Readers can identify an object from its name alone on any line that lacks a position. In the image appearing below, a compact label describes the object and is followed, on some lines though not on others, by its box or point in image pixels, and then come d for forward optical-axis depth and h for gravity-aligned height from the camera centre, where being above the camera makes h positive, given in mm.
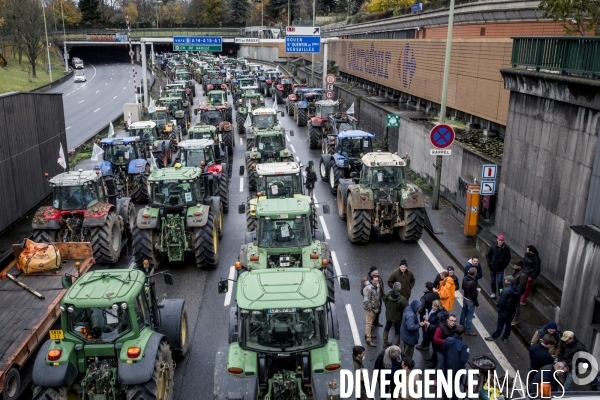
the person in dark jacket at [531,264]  10922 -4177
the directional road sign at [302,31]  35750 +434
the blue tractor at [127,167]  19938 -4572
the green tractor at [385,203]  15523 -4336
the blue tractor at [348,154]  20188 -4035
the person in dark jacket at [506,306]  10055 -4610
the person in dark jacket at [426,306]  9992 -4602
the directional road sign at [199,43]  42062 -509
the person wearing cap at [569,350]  8094 -4343
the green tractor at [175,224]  13852 -4502
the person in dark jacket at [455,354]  8438 -4550
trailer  8670 -5047
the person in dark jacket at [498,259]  11742 -4410
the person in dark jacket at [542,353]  8320 -4428
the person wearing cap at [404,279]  11031 -4512
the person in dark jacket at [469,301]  10555 -4769
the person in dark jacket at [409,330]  9383 -4705
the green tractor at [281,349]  7285 -3983
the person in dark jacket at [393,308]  10148 -4706
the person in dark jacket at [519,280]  10812 -4407
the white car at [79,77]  67238 -5149
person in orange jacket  10531 -4491
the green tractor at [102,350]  7590 -4242
